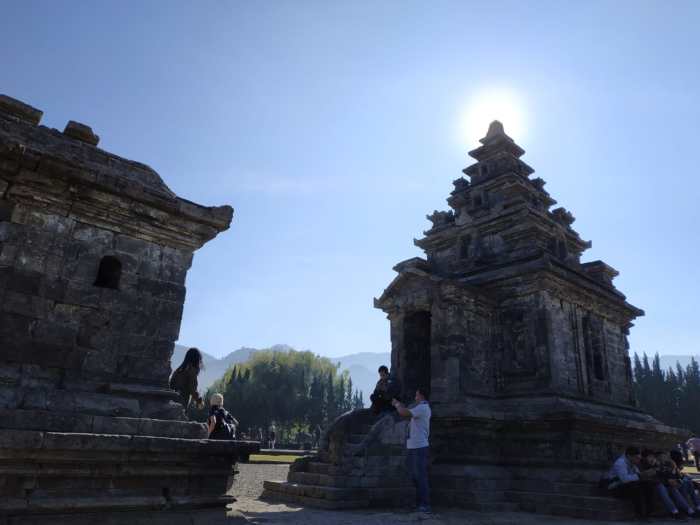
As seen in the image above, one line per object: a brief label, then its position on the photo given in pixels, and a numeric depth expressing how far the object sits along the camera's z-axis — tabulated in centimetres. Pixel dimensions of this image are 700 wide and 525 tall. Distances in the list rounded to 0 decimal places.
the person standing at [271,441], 4084
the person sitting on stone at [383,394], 1273
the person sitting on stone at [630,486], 1022
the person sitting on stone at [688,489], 1107
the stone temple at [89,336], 474
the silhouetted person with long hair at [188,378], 762
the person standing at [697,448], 2204
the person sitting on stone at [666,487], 1030
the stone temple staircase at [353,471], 1041
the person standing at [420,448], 941
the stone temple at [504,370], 1143
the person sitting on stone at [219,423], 765
